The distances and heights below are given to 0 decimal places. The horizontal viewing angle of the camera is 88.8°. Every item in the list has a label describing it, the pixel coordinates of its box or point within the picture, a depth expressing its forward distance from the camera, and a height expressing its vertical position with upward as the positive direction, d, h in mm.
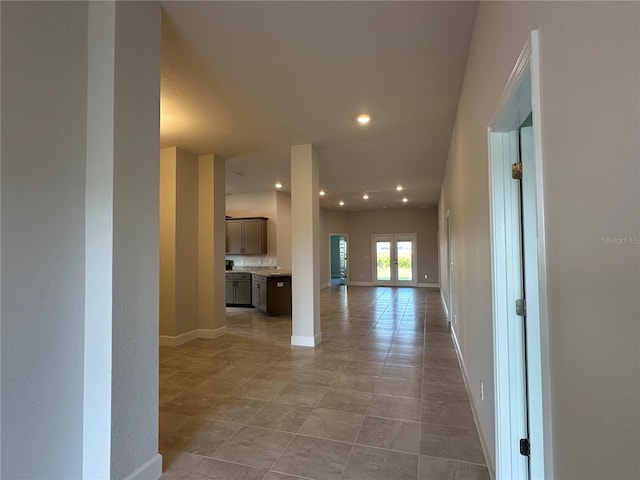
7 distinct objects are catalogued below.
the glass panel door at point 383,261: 12586 -259
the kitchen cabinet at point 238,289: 7941 -800
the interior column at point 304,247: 4531 +115
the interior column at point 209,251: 5121 +89
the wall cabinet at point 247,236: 8352 +520
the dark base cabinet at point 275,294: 6941 -830
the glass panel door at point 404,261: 12312 -263
